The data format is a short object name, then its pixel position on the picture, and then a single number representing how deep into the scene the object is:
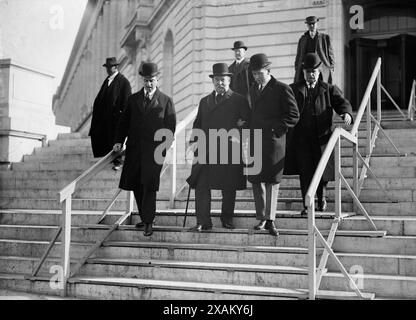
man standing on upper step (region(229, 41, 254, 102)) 9.97
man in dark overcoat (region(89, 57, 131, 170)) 10.02
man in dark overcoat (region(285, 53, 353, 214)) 7.44
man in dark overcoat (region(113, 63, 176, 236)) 7.41
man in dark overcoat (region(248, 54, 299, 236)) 6.97
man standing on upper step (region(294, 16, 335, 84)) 11.41
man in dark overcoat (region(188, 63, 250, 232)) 7.25
